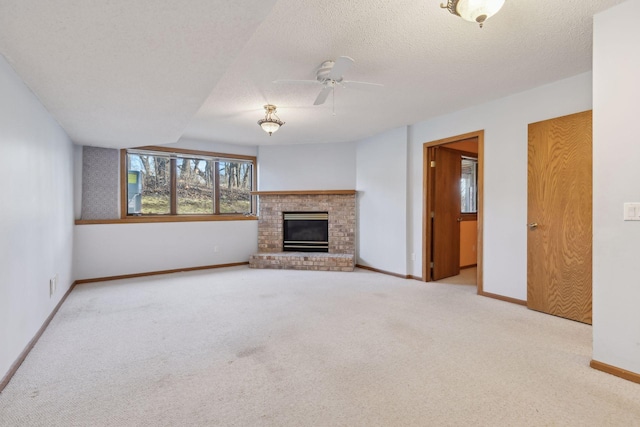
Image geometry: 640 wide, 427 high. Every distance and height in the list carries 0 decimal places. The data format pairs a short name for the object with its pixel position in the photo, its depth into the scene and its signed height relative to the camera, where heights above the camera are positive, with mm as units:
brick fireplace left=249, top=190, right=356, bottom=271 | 5516 -340
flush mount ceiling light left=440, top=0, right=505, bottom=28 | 1616 +1100
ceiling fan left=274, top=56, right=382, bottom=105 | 2273 +1154
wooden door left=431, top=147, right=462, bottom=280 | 4684 -42
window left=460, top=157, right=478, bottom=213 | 5859 +531
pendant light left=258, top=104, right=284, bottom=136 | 3736 +1102
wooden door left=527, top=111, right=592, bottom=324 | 2908 -59
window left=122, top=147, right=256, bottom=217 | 5176 +542
